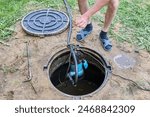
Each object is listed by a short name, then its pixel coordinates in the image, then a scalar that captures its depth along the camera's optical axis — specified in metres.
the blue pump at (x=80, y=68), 2.00
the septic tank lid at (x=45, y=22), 2.19
